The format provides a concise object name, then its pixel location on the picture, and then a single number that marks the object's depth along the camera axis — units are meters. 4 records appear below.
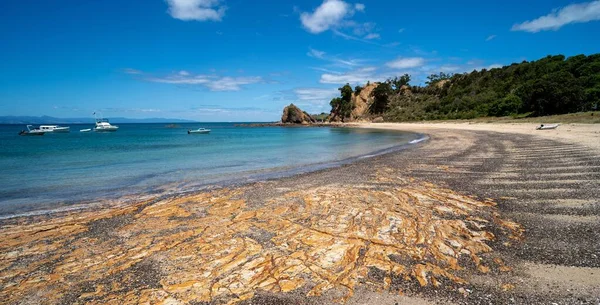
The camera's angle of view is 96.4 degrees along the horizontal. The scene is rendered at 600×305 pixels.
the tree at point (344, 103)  114.57
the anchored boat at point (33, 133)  69.24
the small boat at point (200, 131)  79.45
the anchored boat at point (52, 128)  78.39
